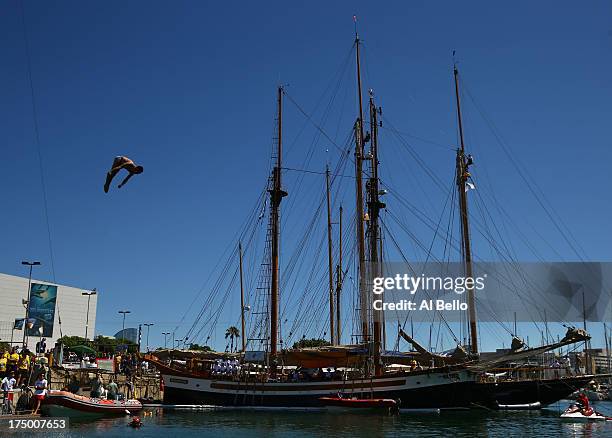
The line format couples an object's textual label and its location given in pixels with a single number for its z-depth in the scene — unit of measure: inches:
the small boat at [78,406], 1412.4
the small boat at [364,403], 1608.0
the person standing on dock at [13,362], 1526.8
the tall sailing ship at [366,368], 1708.9
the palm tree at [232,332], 5989.2
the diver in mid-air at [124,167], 885.8
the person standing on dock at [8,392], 1273.4
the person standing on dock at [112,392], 1649.9
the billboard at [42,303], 3481.8
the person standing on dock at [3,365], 1494.8
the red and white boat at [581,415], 1601.9
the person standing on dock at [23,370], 1528.8
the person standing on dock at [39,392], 1320.1
